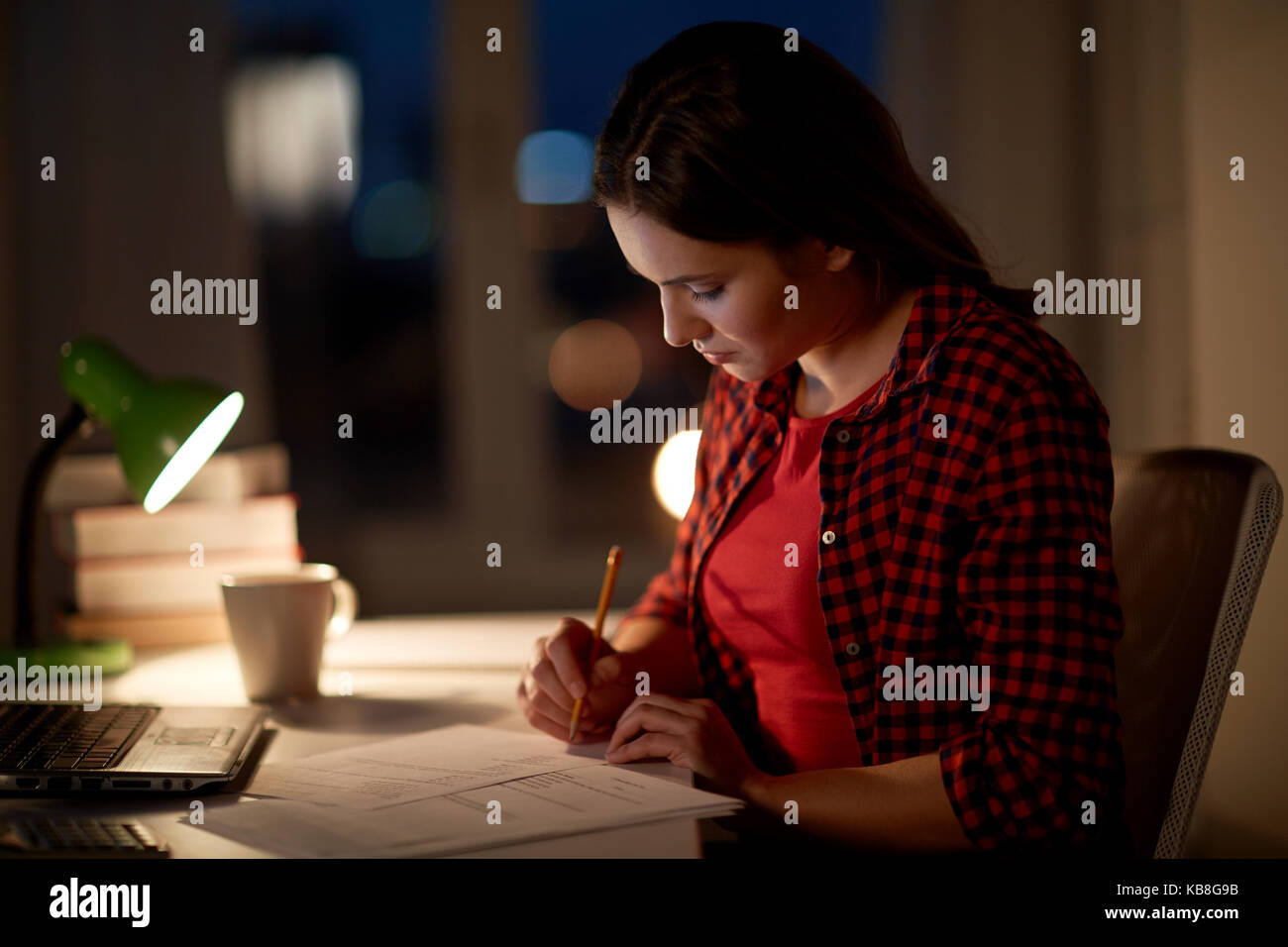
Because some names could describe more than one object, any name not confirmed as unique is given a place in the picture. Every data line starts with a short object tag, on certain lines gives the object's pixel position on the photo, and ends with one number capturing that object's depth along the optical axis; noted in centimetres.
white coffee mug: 120
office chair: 99
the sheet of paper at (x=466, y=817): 73
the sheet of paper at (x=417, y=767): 86
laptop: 85
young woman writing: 85
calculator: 72
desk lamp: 119
